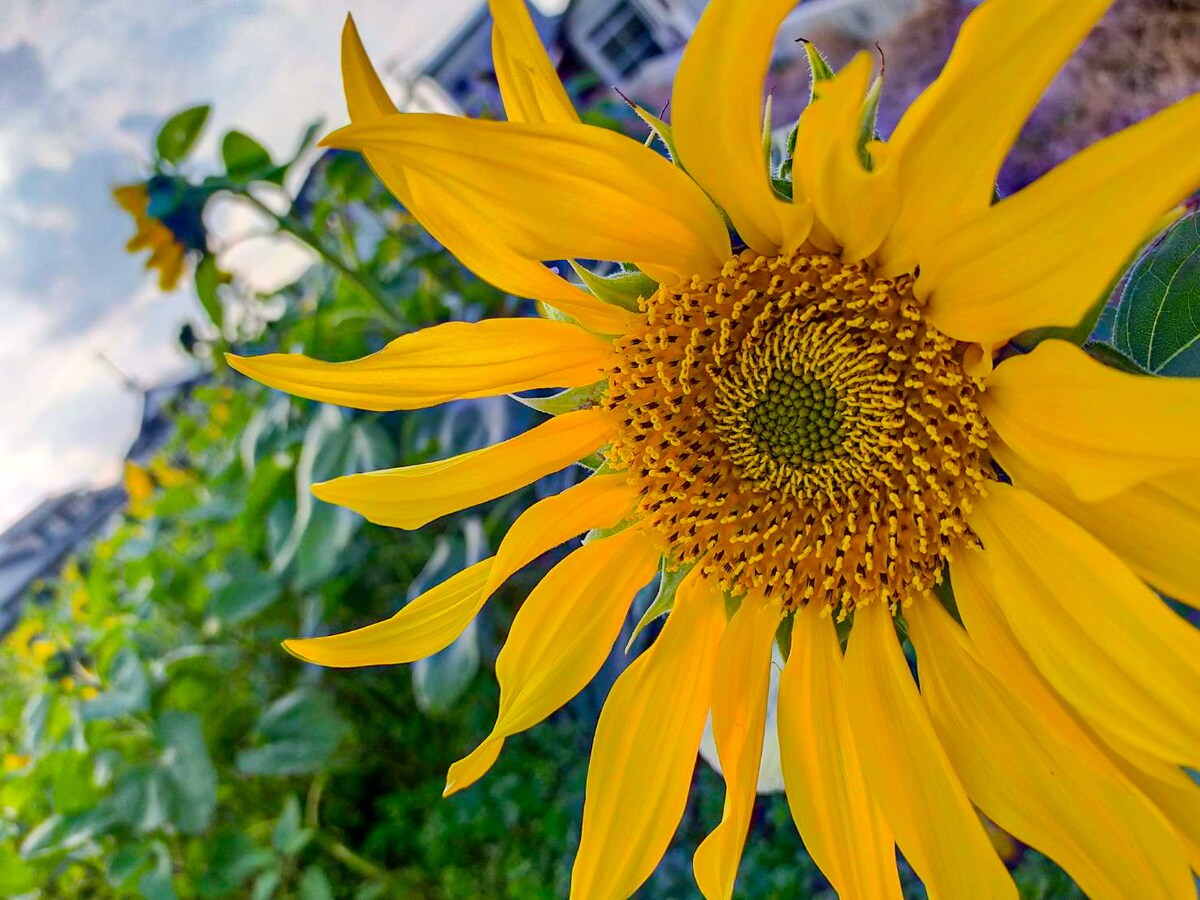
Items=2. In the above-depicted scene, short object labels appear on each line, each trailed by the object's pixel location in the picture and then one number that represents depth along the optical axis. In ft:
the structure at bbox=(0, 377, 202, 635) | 18.08
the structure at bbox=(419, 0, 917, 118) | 13.98
